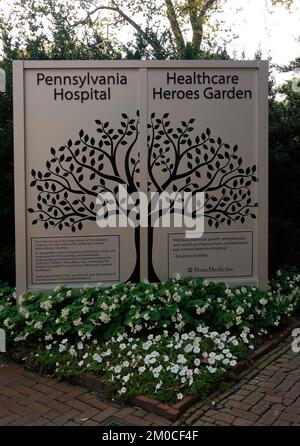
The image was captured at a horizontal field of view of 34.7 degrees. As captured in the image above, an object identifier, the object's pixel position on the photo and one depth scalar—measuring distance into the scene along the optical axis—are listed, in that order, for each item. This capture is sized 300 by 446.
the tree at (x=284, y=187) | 7.44
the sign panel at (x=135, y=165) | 5.59
